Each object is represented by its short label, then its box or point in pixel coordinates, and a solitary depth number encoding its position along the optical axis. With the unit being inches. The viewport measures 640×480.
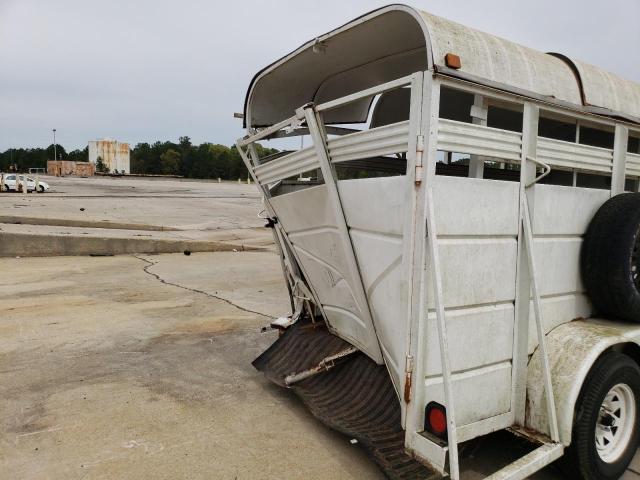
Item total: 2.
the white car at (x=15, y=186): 1180.0
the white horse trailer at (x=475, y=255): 99.2
